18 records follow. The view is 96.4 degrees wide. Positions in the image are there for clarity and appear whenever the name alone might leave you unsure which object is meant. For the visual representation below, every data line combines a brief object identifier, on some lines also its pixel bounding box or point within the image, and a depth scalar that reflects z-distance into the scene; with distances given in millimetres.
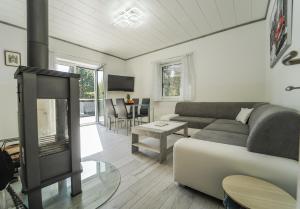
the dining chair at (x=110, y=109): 4074
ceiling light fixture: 2484
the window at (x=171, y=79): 4359
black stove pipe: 1205
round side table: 757
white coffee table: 2002
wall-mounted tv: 4781
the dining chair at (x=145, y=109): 4453
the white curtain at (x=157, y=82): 4613
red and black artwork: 1291
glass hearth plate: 1130
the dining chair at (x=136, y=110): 4229
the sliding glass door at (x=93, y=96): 4730
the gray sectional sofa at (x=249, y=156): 966
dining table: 4055
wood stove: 927
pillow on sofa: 2423
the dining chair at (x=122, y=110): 3771
